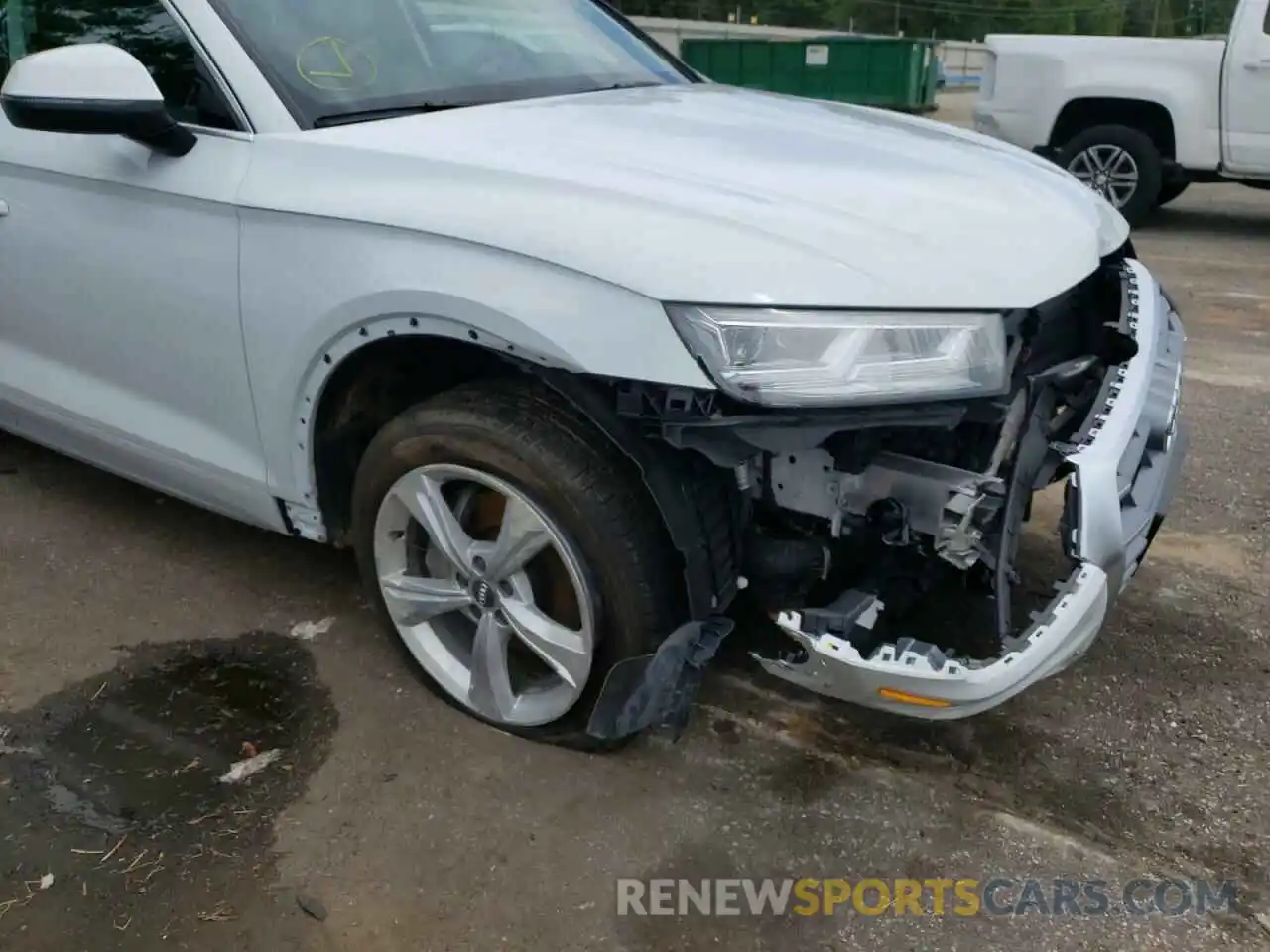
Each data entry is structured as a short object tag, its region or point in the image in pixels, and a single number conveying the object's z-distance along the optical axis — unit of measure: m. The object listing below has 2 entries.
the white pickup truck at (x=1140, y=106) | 8.05
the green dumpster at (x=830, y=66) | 21.16
